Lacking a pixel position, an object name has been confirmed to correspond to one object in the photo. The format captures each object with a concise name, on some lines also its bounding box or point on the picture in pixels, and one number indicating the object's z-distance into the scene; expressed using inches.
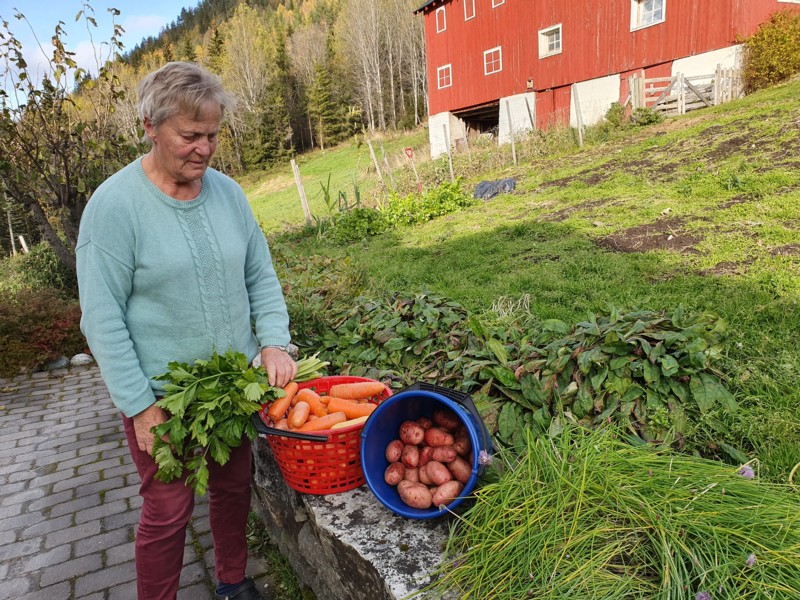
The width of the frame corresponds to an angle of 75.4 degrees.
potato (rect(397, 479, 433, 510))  66.2
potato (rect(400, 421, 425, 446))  72.1
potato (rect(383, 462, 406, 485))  71.2
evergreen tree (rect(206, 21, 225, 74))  2284.9
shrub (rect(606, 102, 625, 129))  552.1
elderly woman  65.7
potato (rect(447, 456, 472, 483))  66.2
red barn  586.9
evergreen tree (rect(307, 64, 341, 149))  1774.1
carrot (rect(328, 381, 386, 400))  85.9
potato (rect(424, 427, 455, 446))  70.2
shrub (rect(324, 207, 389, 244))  417.1
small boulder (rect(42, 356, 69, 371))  241.0
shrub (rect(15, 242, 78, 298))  338.0
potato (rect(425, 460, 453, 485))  66.7
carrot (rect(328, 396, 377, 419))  82.7
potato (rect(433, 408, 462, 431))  71.7
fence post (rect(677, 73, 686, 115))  537.3
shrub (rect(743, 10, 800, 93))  508.1
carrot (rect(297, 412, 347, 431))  78.1
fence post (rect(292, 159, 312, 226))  495.8
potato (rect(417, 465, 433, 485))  68.5
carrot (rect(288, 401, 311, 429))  79.1
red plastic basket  74.3
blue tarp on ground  440.0
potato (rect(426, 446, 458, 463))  68.0
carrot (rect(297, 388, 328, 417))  83.7
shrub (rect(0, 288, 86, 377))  228.1
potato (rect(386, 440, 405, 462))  73.5
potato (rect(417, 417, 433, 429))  73.5
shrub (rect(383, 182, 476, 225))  423.2
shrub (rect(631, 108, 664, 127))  523.8
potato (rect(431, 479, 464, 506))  64.5
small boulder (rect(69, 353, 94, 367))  246.4
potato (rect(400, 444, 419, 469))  70.9
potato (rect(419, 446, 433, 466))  70.5
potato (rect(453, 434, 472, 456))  68.7
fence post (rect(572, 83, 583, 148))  529.6
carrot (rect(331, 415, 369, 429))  76.1
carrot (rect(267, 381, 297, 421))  80.7
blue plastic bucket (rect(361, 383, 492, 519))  64.4
